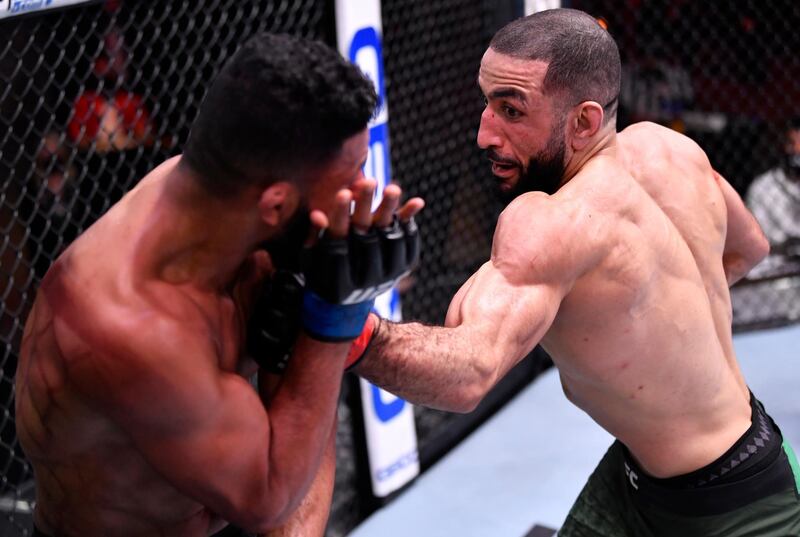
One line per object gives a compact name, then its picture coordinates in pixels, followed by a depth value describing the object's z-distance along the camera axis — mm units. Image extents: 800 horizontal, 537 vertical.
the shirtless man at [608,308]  3247
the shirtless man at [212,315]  2993
